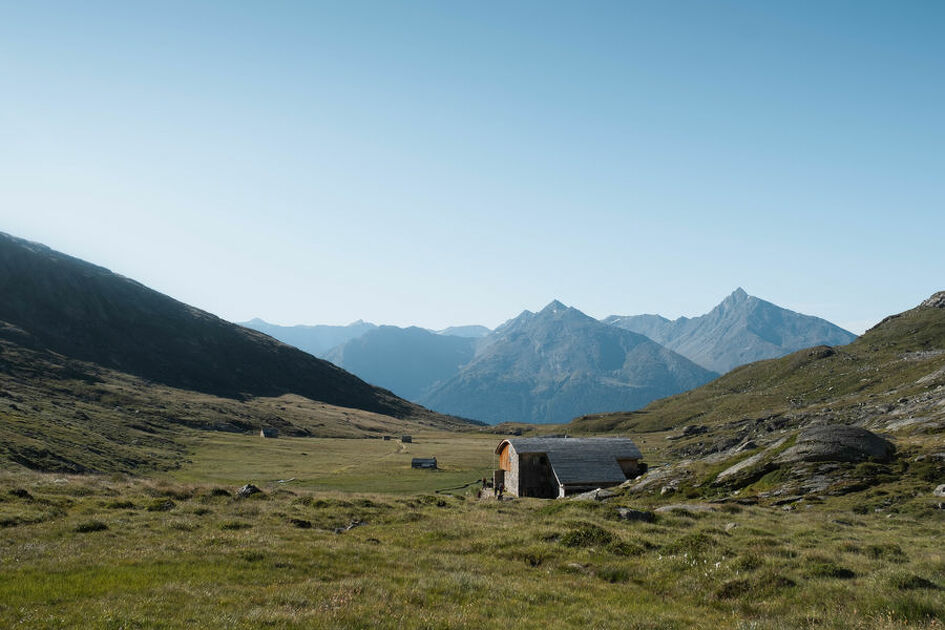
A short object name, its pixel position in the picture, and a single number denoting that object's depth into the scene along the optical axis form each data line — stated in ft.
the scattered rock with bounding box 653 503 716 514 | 114.27
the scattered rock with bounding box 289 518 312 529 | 101.80
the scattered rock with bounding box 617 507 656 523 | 101.19
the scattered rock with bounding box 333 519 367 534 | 99.52
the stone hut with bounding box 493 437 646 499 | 195.93
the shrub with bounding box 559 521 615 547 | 80.38
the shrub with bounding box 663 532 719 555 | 73.61
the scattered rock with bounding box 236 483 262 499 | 134.41
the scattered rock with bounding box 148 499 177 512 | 108.58
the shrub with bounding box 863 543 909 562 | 68.69
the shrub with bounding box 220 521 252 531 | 94.12
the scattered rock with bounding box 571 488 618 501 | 166.59
